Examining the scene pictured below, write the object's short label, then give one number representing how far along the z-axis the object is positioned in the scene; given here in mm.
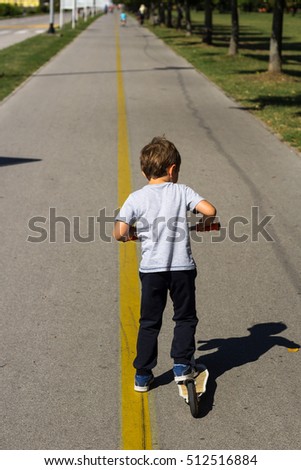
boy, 6866
